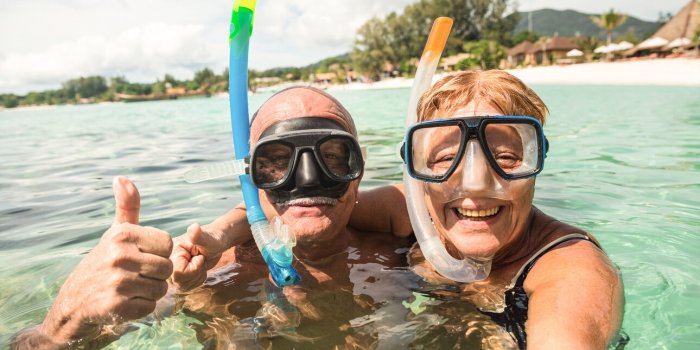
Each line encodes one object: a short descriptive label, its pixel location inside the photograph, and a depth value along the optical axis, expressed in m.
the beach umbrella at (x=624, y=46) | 32.84
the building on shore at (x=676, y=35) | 31.39
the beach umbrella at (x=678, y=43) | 30.47
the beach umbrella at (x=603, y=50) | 33.75
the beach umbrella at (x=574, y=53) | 35.57
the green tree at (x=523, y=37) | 57.27
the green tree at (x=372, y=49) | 56.69
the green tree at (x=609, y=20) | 36.75
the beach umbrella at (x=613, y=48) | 33.52
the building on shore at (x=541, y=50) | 44.09
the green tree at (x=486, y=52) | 37.69
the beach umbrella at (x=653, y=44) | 32.66
